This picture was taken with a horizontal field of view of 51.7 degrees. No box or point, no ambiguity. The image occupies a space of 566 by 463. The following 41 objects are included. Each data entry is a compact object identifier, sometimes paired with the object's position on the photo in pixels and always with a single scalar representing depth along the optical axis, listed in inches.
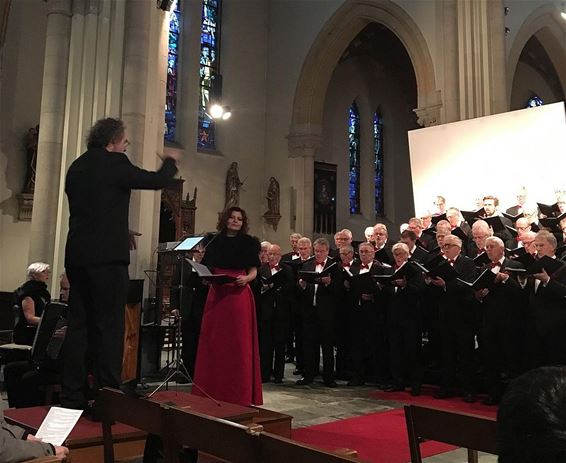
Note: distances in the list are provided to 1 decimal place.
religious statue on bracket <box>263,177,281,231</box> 598.2
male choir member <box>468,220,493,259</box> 234.5
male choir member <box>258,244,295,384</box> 261.0
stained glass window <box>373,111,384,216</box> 726.5
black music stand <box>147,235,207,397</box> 174.7
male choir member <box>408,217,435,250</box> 288.2
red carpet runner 145.3
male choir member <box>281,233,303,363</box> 285.5
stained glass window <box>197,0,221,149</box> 597.9
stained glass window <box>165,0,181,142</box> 572.4
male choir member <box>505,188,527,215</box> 324.8
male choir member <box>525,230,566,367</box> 196.7
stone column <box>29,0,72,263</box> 292.4
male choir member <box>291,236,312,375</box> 267.7
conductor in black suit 119.2
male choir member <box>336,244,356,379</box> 264.1
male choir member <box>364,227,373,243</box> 292.1
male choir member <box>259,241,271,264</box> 276.2
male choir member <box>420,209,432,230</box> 318.9
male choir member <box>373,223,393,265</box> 268.7
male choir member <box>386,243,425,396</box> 235.1
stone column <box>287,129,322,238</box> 582.6
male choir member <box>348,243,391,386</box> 254.1
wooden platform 106.8
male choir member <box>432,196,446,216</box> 335.6
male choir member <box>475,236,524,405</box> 211.2
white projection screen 324.8
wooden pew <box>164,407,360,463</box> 57.5
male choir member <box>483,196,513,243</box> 283.3
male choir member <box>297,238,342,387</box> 251.8
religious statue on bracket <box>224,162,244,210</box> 588.1
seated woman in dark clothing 198.7
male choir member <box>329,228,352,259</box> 277.6
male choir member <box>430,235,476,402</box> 218.8
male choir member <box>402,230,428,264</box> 256.3
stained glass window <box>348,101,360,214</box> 696.4
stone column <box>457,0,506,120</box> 410.3
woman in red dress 178.1
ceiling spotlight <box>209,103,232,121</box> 433.6
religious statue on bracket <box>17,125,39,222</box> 426.3
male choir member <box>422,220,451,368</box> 250.2
